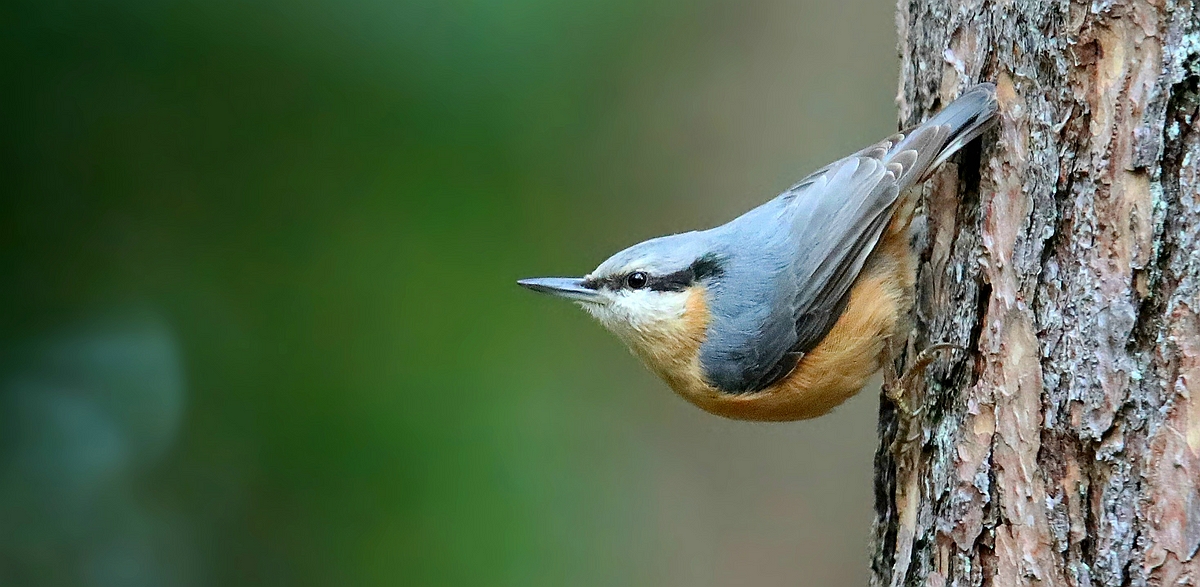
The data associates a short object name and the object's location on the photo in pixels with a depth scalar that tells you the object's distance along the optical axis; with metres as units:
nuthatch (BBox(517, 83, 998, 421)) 4.04
